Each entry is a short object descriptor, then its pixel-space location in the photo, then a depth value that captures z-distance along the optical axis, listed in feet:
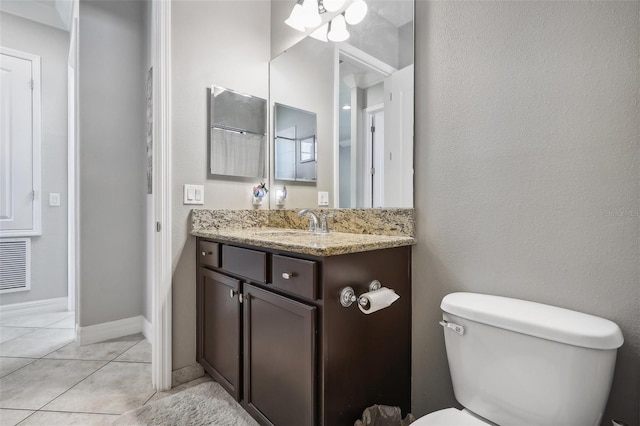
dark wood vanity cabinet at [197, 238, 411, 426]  3.46
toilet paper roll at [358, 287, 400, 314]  3.38
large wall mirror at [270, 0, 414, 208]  4.61
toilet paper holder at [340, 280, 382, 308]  3.40
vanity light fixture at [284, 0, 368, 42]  5.35
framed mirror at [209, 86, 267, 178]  6.18
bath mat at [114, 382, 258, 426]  4.60
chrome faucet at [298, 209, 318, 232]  5.28
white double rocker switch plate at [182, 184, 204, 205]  5.78
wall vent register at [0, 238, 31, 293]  8.87
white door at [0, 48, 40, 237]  8.75
